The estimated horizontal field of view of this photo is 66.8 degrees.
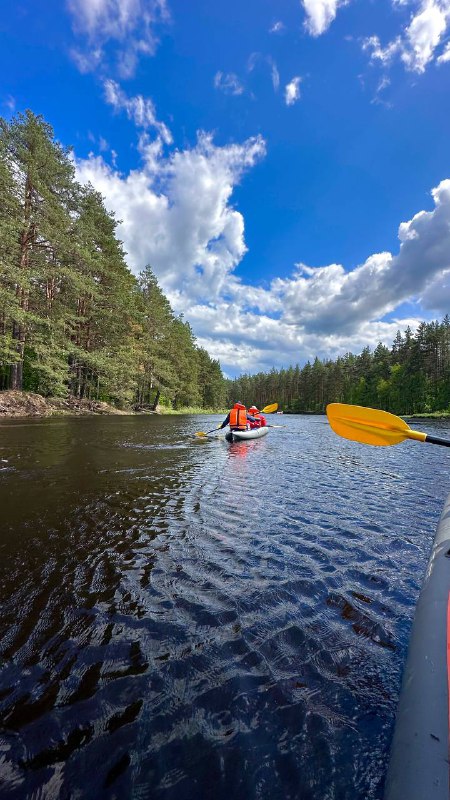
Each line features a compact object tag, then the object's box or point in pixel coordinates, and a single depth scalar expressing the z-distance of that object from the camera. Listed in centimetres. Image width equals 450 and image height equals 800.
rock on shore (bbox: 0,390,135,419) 2066
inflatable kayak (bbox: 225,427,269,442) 1533
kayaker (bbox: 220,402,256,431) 1639
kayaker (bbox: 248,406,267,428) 1940
